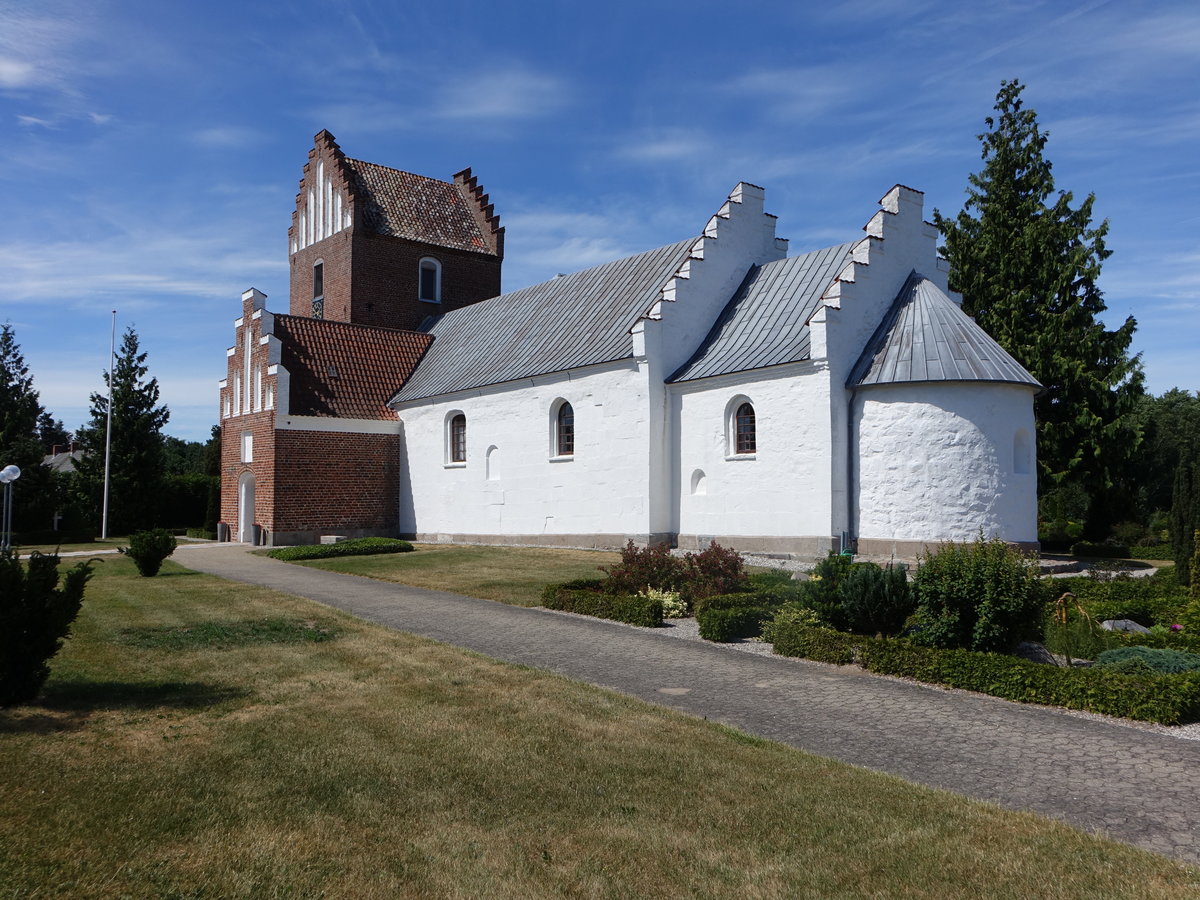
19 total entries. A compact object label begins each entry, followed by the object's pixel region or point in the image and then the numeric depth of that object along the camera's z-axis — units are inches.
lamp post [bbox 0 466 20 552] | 757.9
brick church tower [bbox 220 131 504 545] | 1019.3
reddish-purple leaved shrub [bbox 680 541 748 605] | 490.9
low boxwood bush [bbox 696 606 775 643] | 409.7
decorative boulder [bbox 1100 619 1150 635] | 409.1
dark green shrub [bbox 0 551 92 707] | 267.6
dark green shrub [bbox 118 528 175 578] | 676.7
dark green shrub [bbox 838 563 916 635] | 384.2
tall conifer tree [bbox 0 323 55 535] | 1336.1
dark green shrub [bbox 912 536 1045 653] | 343.0
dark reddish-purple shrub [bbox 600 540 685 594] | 508.7
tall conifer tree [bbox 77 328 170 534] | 1413.6
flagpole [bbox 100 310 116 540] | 1296.8
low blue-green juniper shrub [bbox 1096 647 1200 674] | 313.0
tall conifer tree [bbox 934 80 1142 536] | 991.6
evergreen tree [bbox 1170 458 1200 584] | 571.8
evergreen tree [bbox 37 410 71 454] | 2795.3
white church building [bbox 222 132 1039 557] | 719.7
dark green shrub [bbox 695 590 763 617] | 436.8
